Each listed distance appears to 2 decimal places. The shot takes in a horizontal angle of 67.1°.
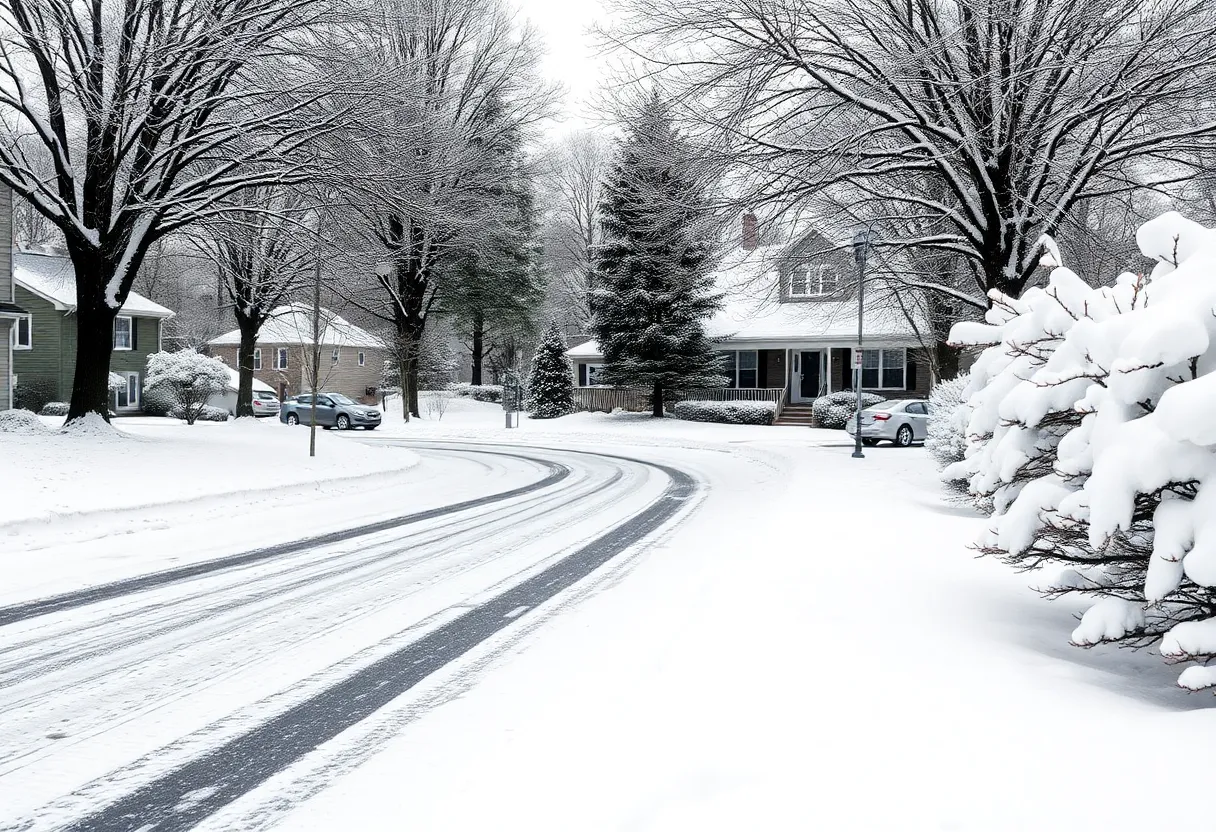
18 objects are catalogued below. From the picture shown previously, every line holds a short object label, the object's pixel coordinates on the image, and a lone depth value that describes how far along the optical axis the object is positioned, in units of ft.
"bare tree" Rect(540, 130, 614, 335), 208.33
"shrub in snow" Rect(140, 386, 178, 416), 132.67
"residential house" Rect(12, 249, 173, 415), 120.47
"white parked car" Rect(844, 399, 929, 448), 85.15
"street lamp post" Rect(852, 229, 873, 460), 56.39
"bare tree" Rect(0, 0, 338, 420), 46.11
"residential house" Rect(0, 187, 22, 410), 76.89
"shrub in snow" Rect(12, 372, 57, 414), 117.91
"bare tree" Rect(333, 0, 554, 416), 71.97
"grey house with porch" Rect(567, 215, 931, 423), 118.42
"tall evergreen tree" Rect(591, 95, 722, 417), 114.21
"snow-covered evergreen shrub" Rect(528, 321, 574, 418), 134.92
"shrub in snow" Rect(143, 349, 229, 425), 104.26
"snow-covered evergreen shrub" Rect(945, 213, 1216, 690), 13.33
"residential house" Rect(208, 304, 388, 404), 187.21
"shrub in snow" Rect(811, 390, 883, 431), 110.01
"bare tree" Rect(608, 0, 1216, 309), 40.55
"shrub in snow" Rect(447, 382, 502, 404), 165.17
